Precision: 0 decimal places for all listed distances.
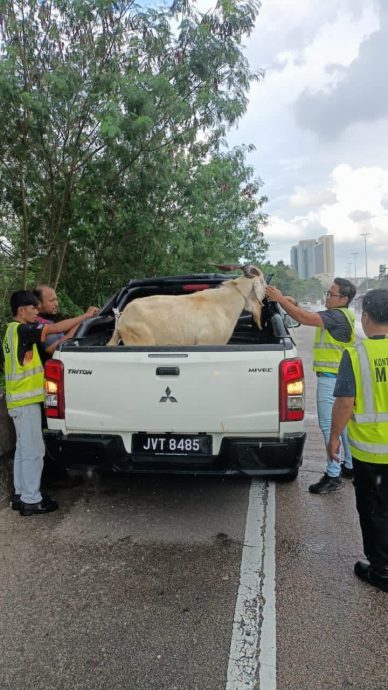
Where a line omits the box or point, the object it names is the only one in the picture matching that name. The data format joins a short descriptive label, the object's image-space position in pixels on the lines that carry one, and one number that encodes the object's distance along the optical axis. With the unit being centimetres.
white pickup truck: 320
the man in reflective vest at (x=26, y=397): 386
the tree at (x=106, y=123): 587
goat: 411
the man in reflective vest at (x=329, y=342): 432
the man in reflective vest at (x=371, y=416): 282
